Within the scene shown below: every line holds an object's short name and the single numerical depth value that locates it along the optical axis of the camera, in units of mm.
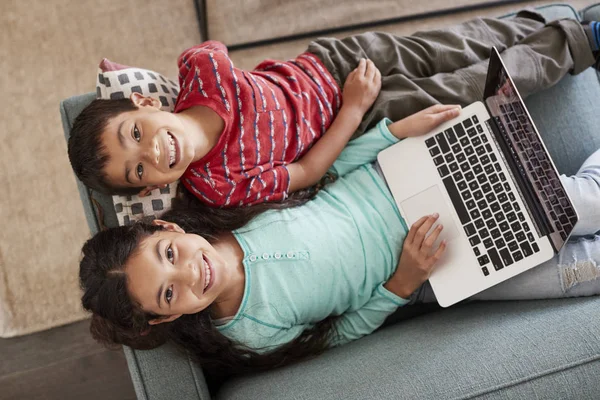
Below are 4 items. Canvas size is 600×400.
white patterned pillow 1081
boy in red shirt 1003
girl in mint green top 947
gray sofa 835
